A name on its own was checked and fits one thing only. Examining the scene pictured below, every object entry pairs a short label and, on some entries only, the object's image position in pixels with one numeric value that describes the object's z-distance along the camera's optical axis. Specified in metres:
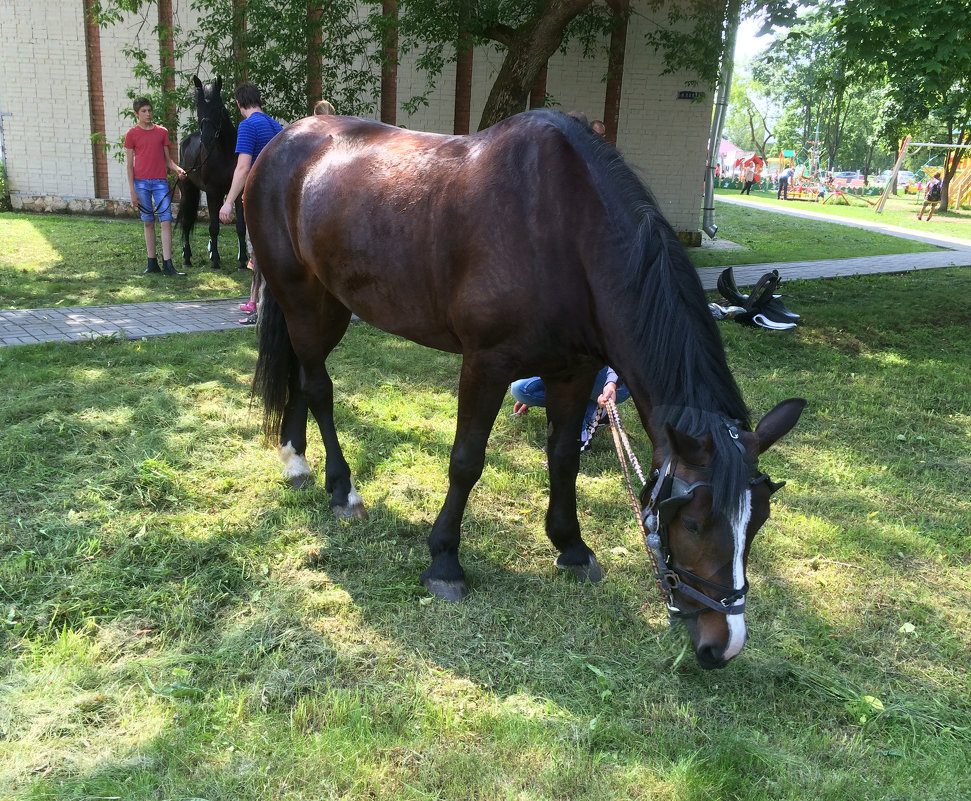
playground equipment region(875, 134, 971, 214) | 32.12
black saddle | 8.27
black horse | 9.45
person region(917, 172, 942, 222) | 25.73
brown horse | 2.19
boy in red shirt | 8.84
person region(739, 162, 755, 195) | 38.34
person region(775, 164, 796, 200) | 36.34
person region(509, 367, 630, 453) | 4.39
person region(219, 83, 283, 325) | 5.35
